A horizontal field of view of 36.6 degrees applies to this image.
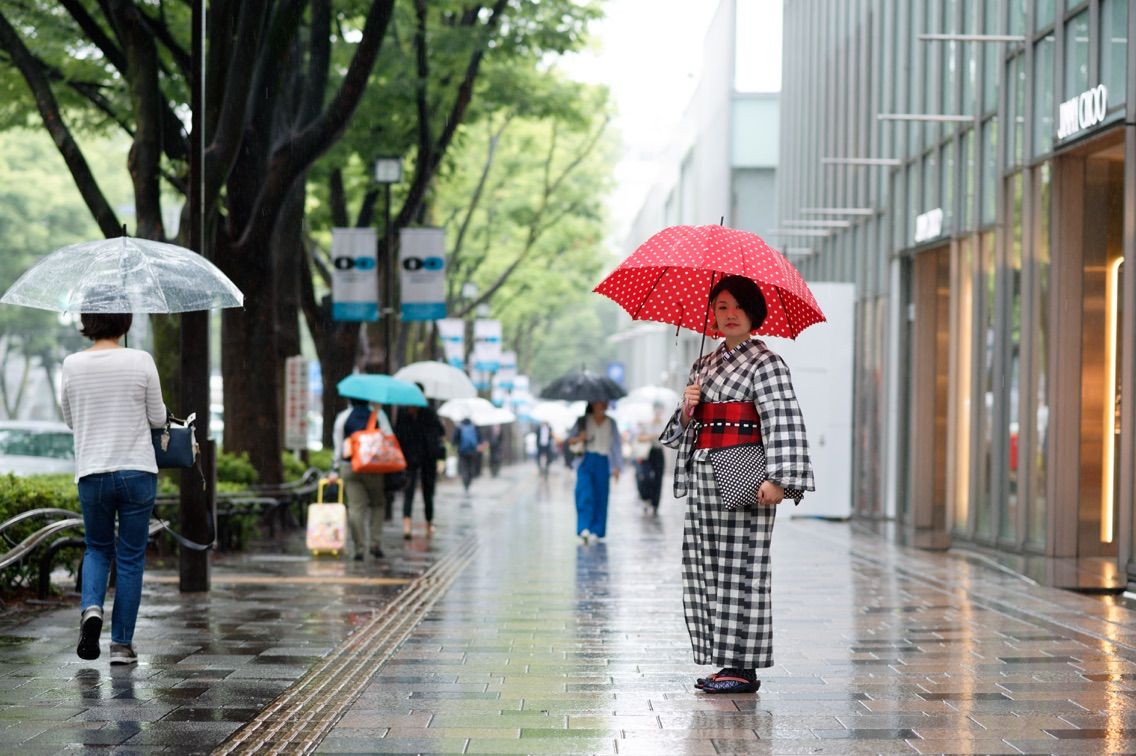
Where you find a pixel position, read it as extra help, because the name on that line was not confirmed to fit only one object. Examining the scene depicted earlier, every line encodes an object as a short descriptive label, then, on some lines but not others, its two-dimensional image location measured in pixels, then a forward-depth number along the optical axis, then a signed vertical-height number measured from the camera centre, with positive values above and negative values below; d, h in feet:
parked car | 78.07 -3.59
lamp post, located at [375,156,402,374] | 74.99 +5.81
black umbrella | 61.52 -0.41
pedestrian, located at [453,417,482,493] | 111.75 -4.63
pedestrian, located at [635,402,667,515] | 84.43 -4.80
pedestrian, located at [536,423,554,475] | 155.04 -6.45
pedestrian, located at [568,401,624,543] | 60.34 -3.18
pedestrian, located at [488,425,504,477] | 155.02 -6.73
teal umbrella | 51.70 -0.45
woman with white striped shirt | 26.50 -1.43
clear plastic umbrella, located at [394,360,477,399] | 73.77 -0.12
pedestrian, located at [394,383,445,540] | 65.31 -2.79
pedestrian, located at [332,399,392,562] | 51.19 -3.46
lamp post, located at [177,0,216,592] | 38.45 +0.06
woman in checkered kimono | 24.61 -1.56
